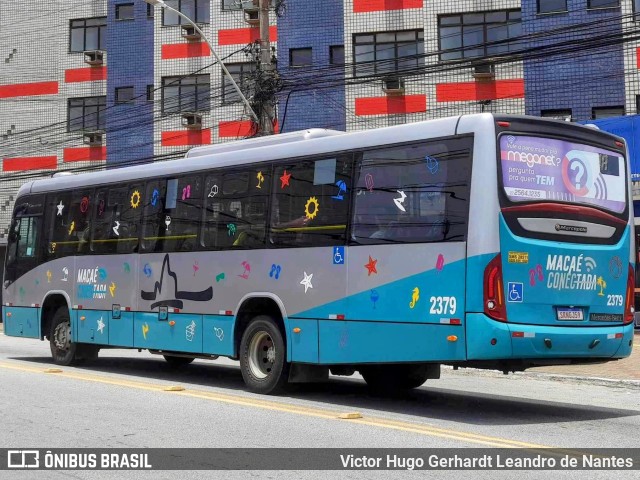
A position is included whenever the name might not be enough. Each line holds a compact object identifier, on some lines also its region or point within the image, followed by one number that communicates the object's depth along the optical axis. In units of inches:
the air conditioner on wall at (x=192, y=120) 1376.7
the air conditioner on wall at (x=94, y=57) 1469.0
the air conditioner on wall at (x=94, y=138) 1460.4
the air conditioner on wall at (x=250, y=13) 1349.5
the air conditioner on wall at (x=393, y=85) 1240.2
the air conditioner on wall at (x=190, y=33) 1397.6
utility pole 864.3
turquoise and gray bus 405.1
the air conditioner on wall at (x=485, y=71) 1203.9
